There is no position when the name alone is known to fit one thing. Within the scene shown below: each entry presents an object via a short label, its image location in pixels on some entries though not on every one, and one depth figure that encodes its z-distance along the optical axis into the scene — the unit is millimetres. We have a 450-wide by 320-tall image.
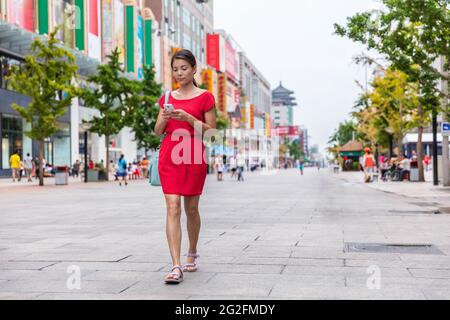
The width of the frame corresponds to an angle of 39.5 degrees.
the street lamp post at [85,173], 33031
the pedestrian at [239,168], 36200
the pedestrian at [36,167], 38919
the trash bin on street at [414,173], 29141
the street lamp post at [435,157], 23359
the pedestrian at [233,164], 40150
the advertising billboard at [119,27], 54406
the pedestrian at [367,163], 29733
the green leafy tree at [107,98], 35031
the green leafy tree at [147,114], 44375
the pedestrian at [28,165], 34300
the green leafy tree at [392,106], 31938
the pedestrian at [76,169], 43969
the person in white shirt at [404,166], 30852
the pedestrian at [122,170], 28938
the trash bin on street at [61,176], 28969
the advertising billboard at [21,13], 35250
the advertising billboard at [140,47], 60094
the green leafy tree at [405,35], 16031
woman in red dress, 5059
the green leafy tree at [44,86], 28156
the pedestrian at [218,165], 36625
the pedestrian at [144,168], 41562
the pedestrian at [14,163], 34000
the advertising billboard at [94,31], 47881
